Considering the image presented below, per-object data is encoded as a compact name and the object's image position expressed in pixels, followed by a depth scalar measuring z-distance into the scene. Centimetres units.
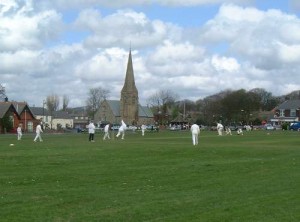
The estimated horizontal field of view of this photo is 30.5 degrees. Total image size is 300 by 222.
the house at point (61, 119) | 18750
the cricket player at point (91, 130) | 4806
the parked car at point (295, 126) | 10514
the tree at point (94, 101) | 16412
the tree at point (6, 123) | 10362
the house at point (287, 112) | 16025
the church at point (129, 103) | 17612
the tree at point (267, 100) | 17998
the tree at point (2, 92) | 10062
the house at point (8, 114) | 10364
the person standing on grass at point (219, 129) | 6894
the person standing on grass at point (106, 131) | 5518
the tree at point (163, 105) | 17212
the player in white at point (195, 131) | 3878
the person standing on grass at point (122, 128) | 5634
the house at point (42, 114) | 18014
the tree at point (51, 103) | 18888
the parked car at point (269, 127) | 12714
